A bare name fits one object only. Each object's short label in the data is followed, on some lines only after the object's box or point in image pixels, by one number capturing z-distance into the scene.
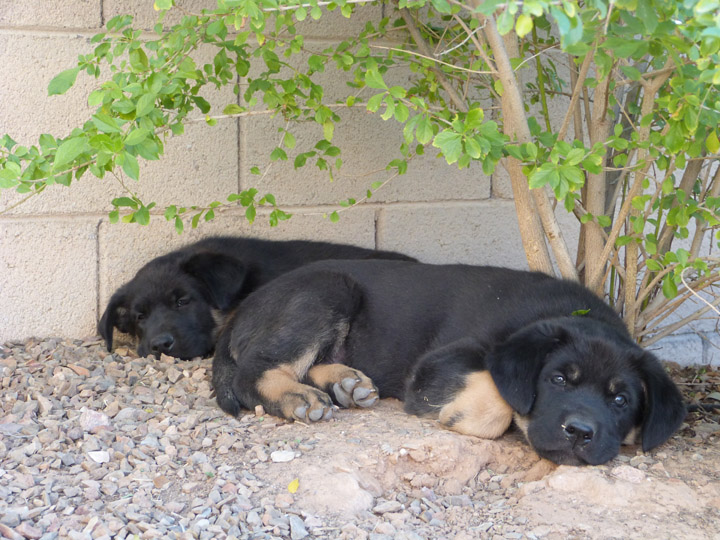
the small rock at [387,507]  2.70
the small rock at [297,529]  2.45
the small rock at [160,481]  2.75
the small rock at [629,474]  2.90
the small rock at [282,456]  2.97
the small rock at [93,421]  3.23
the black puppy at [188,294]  4.73
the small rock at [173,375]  4.12
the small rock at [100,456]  2.94
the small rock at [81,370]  4.07
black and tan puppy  3.13
